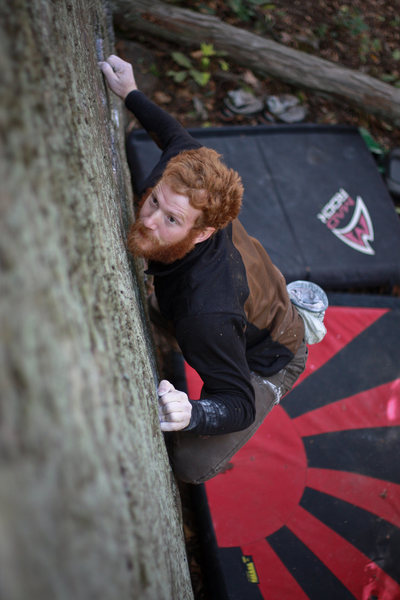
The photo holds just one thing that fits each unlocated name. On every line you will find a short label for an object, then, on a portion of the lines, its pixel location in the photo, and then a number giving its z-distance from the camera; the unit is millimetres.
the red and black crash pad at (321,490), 2182
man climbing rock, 1513
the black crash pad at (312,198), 3264
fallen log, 4133
